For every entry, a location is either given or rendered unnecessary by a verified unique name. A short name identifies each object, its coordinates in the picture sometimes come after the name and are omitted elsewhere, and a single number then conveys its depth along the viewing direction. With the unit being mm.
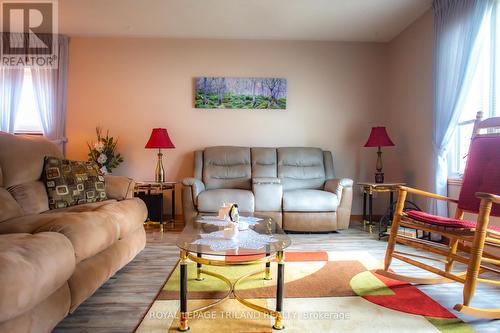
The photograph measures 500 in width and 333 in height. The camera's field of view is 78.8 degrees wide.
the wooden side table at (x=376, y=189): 3336
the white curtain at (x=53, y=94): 3945
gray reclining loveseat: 3279
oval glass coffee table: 1406
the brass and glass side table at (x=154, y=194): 3486
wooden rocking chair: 1546
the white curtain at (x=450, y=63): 2541
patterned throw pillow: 2146
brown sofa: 1036
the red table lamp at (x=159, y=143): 3629
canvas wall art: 4066
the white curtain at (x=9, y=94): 3912
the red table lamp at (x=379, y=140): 3617
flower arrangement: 3777
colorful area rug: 1455
